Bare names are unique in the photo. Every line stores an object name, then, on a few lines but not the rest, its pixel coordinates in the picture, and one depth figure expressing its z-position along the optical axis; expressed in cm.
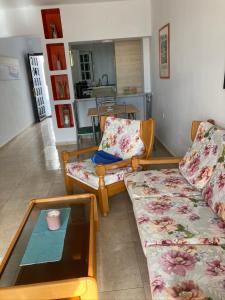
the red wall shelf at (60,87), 476
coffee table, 114
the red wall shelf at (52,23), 439
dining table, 401
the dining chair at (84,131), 414
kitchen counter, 521
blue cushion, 248
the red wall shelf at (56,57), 459
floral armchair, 225
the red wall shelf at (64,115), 491
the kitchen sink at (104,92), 456
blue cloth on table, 138
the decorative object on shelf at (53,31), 445
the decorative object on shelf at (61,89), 480
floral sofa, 104
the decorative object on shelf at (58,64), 465
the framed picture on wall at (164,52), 349
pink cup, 159
